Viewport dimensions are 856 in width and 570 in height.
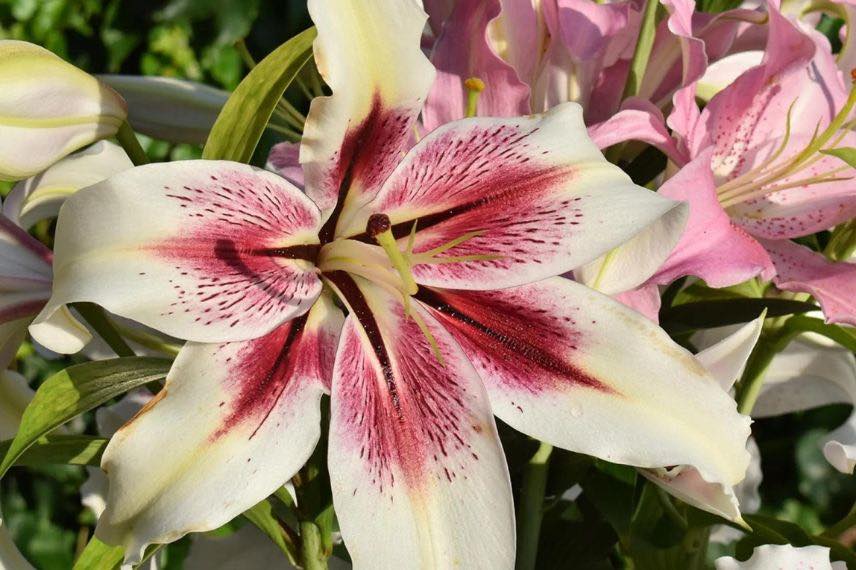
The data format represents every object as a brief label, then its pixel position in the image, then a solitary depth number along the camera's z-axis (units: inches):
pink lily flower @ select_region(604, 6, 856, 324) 25.9
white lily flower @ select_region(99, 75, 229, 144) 28.4
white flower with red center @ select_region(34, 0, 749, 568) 23.1
